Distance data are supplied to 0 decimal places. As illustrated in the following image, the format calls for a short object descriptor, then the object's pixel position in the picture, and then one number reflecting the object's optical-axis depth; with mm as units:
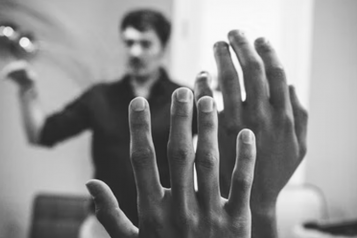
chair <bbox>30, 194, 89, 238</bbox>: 2668
